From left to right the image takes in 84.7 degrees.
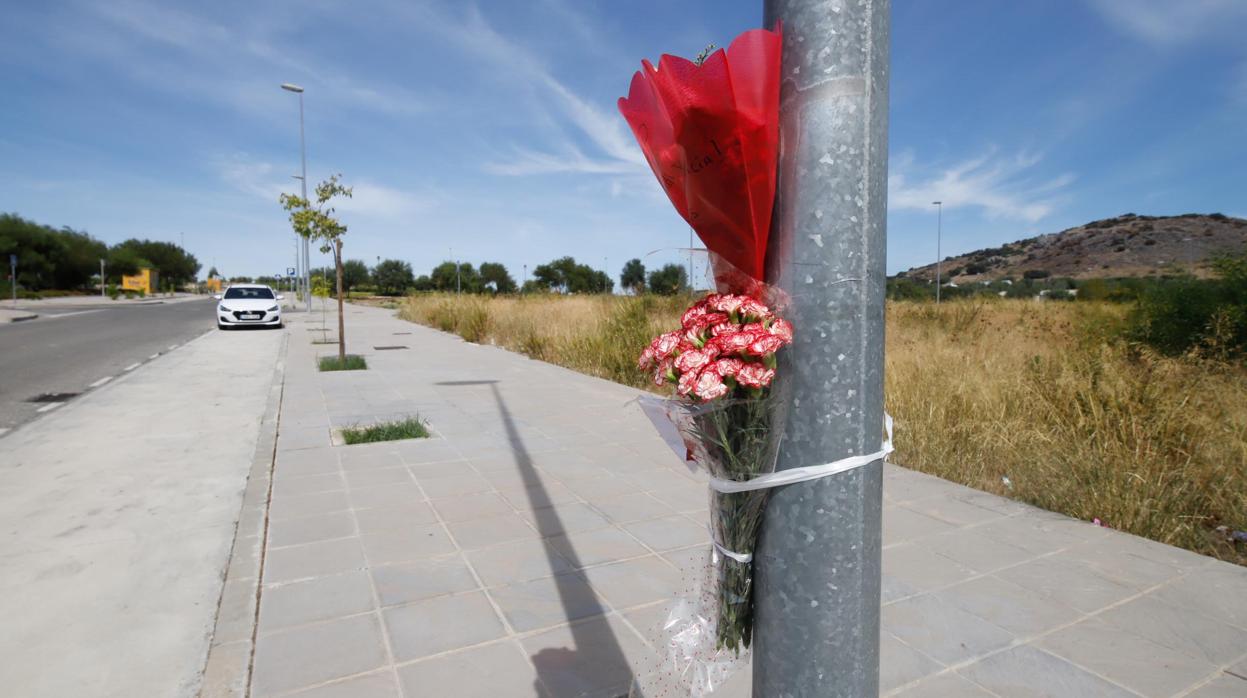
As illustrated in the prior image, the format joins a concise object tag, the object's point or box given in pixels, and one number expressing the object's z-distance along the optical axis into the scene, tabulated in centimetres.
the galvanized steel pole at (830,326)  119
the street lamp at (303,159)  2609
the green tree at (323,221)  1333
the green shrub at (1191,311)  880
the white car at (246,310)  2138
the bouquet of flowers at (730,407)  125
